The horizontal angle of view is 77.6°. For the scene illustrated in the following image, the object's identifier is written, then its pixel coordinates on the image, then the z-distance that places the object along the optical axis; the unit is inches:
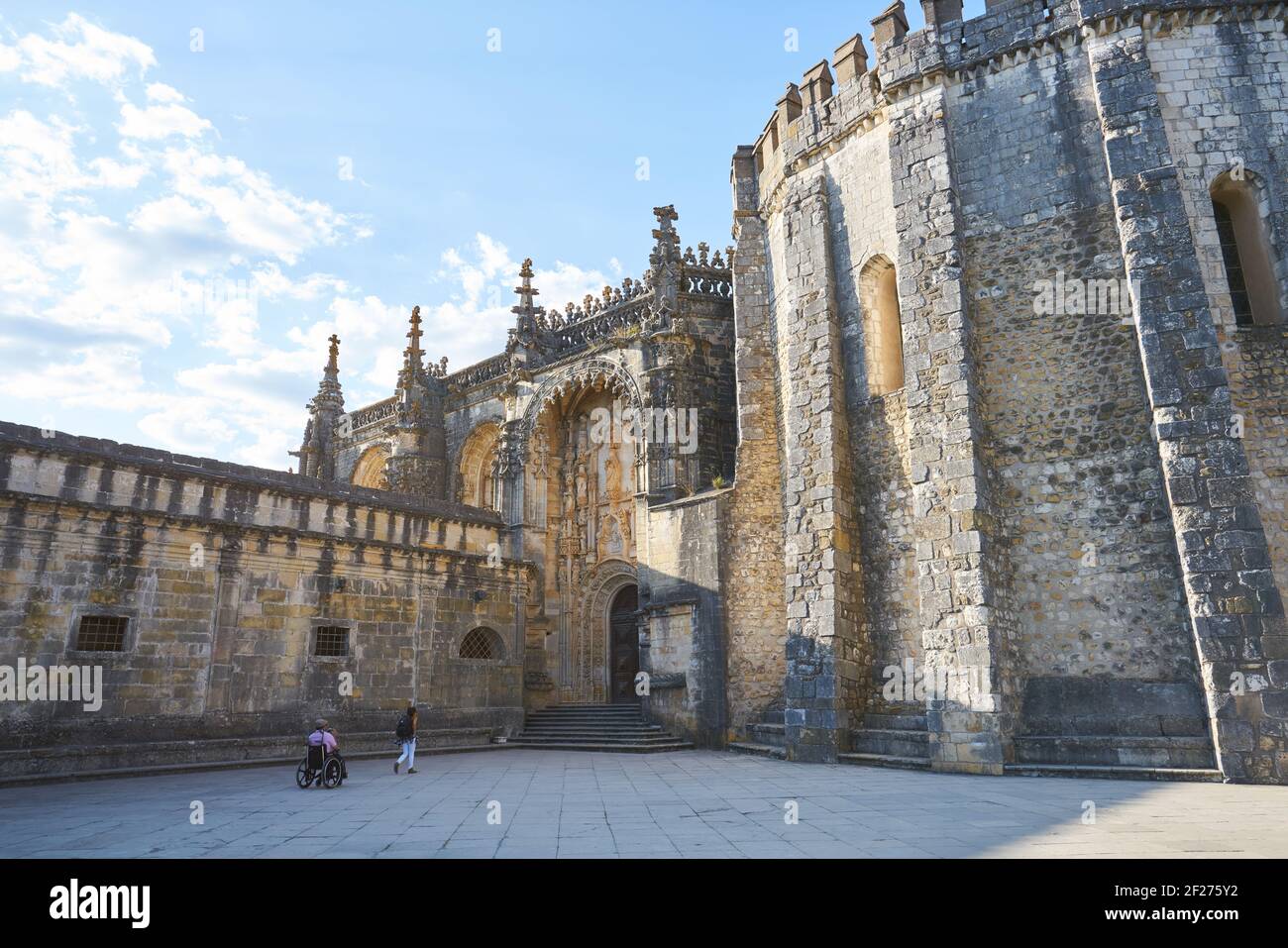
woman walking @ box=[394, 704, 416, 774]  510.3
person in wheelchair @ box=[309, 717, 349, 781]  428.5
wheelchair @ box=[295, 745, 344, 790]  423.8
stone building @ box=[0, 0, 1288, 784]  434.3
